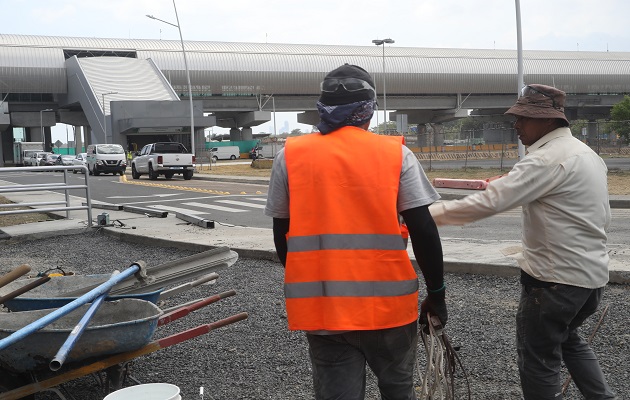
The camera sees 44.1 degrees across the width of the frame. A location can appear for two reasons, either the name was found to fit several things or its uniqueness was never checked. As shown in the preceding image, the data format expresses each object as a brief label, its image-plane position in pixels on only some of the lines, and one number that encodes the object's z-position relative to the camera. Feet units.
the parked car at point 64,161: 194.70
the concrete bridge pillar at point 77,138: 283.26
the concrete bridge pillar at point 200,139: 229.70
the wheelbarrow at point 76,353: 13.99
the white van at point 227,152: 269.83
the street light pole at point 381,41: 193.44
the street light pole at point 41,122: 260.23
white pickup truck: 119.34
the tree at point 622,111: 225.97
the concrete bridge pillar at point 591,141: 119.94
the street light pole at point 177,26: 154.92
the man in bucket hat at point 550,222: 12.05
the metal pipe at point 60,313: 12.32
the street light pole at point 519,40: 93.66
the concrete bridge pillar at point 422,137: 224.33
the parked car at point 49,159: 207.78
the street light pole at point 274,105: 266.16
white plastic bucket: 13.51
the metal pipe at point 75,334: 11.44
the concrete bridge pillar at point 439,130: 267.74
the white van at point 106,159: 143.95
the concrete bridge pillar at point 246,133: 299.17
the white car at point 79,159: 187.07
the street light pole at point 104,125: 217.36
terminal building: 227.20
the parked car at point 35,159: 217.97
